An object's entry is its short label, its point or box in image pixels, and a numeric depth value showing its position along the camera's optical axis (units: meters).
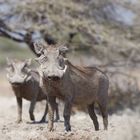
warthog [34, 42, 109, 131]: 12.29
